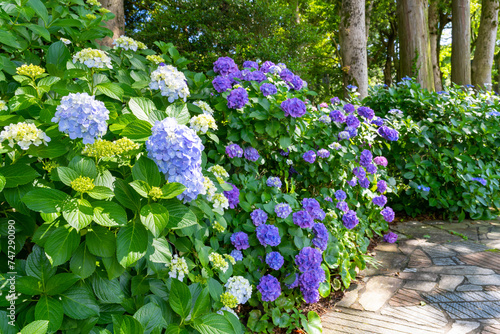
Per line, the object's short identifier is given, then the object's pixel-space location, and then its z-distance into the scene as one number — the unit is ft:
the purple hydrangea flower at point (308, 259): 6.90
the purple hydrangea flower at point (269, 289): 6.70
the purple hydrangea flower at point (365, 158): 10.27
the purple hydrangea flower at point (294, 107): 7.88
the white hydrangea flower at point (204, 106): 6.93
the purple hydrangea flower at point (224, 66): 8.98
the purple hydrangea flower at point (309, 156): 9.05
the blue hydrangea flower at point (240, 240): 6.84
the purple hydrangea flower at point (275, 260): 6.84
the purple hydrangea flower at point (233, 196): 7.14
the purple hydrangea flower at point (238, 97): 7.72
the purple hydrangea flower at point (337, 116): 9.94
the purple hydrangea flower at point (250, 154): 8.23
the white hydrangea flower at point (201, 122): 4.91
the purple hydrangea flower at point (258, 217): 7.09
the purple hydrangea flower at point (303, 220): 7.16
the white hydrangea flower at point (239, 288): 5.67
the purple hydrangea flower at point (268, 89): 8.14
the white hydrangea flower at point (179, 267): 4.73
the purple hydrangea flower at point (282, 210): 7.20
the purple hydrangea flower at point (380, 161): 11.54
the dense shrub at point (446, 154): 13.79
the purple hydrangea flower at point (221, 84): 8.18
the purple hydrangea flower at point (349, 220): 8.93
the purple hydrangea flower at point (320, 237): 7.44
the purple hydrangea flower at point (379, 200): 10.62
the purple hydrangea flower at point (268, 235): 6.89
